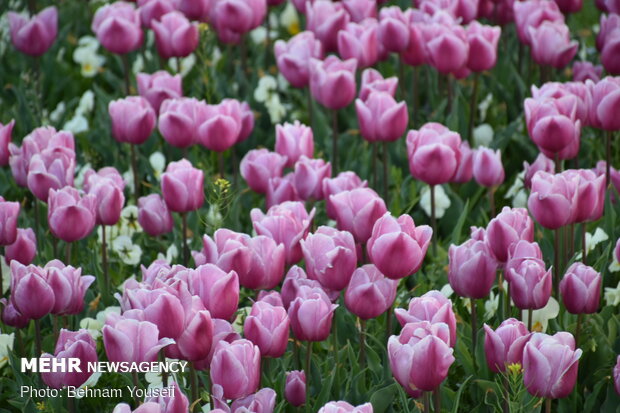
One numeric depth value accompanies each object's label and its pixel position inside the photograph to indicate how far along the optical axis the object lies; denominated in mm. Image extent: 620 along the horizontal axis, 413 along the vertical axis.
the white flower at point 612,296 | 6125
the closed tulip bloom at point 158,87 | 7824
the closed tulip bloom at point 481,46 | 7902
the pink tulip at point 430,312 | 4406
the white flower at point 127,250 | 7062
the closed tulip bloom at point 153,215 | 6535
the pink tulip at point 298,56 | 8305
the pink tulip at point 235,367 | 4230
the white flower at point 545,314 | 5656
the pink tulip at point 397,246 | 4855
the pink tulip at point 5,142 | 6840
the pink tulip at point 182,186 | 6031
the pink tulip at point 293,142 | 7008
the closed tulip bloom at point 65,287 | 5082
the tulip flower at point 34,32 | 8969
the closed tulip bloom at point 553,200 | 5395
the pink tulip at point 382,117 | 6965
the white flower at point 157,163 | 8312
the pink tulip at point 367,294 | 4918
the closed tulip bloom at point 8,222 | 5707
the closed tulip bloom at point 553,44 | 8125
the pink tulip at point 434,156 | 6203
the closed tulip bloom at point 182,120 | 6961
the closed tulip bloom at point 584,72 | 8430
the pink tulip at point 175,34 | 8570
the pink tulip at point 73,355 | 4645
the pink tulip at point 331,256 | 4941
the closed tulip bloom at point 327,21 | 8977
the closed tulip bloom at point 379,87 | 7348
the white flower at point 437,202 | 7637
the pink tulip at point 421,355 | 4180
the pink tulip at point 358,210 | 5520
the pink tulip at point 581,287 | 5051
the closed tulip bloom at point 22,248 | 5910
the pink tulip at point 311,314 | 4719
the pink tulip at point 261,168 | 6680
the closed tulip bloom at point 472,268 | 4965
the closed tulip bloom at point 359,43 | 8320
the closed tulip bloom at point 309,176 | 6441
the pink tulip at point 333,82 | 7500
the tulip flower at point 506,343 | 4414
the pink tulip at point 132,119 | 7105
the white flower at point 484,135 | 8820
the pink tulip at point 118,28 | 8521
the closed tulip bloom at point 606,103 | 6490
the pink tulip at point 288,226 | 5262
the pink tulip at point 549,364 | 4262
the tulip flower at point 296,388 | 4801
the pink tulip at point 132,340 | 4207
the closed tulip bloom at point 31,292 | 4992
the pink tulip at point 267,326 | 4586
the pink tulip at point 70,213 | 5715
